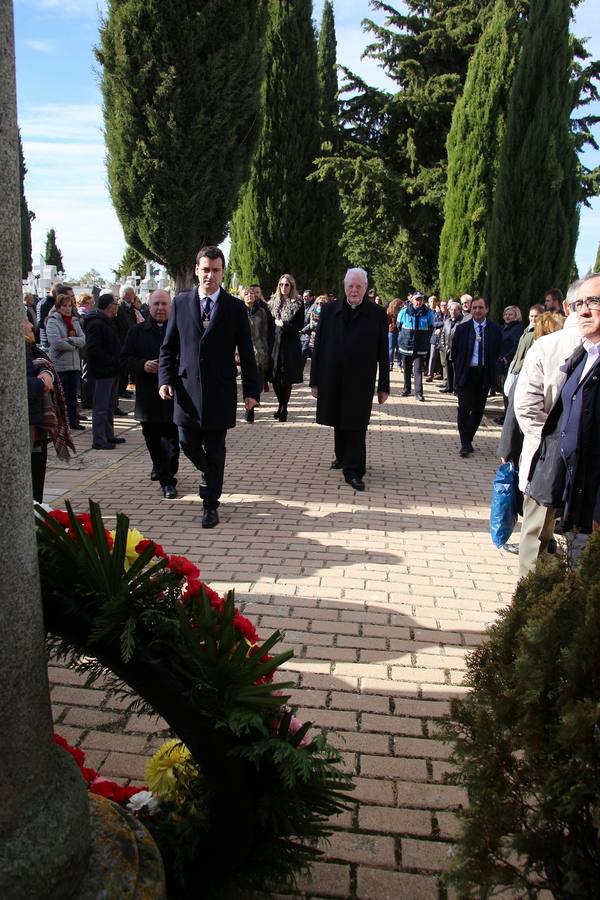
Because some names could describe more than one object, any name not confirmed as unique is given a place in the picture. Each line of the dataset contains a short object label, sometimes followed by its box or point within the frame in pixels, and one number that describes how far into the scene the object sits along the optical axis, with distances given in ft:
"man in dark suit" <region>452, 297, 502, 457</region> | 30.30
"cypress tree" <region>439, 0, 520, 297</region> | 63.82
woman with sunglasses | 36.76
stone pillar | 5.03
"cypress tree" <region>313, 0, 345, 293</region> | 86.74
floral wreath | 6.28
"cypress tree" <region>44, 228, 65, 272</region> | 182.01
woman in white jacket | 32.27
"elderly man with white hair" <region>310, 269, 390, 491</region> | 24.40
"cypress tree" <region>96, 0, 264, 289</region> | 45.29
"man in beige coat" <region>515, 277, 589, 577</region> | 14.65
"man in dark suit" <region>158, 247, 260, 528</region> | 19.80
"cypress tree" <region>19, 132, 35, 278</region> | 112.98
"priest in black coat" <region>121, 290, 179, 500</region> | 22.88
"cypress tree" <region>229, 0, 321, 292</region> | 78.02
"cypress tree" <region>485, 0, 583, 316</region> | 48.47
